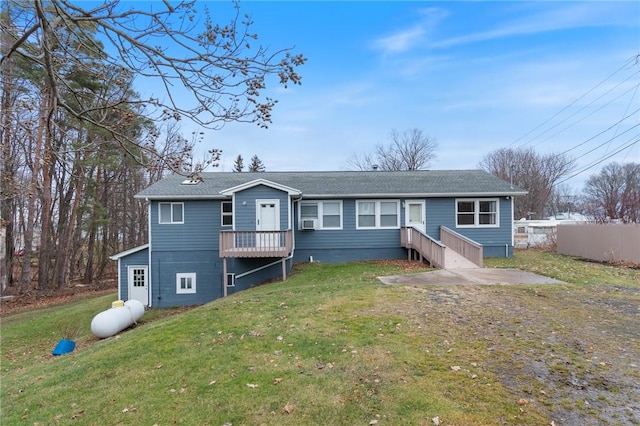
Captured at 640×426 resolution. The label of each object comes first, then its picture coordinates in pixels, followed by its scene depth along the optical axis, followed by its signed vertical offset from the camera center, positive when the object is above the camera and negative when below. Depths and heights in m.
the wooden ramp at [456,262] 12.97 -1.85
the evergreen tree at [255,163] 49.08 +6.80
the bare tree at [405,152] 39.53 +6.55
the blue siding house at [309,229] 15.95 -0.70
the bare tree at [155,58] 3.65 +1.65
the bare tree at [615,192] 27.91 +2.00
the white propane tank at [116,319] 10.13 -3.00
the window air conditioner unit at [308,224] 16.20 -0.46
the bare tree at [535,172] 40.44 +4.32
